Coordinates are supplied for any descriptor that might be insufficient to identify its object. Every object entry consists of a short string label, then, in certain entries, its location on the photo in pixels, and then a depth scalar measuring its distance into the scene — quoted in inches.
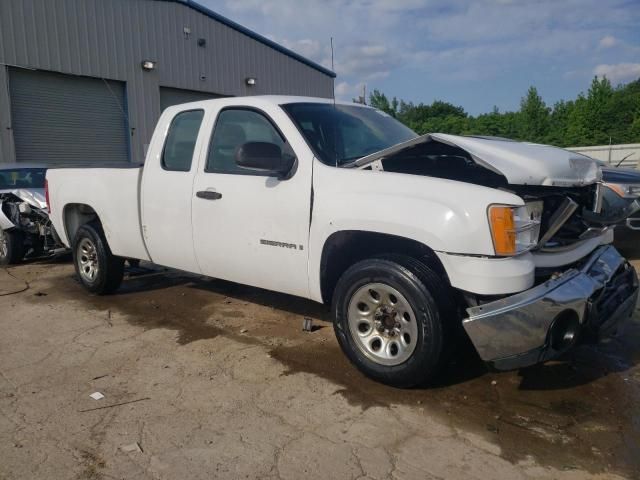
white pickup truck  124.6
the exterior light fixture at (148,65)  675.4
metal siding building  561.6
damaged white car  326.0
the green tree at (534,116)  2069.4
